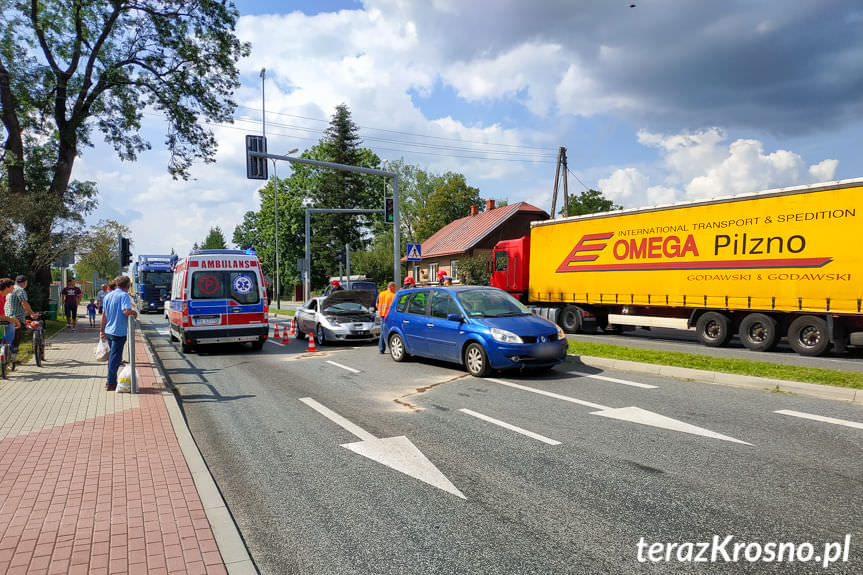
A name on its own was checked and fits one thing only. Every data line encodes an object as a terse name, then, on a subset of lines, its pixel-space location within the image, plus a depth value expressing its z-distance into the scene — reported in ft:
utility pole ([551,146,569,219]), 104.78
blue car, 30.04
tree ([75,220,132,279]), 69.72
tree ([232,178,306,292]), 179.40
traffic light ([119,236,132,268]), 31.65
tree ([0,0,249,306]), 67.77
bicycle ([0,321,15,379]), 31.55
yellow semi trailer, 38.40
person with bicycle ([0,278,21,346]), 31.12
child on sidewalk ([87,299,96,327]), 76.53
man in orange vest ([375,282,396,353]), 45.47
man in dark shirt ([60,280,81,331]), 72.54
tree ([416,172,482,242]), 214.07
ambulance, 43.62
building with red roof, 140.46
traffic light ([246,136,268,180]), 55.01
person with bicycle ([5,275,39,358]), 31.96
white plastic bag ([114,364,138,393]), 26.94
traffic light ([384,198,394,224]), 65.96
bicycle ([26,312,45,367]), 34.13
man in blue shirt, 27.35
